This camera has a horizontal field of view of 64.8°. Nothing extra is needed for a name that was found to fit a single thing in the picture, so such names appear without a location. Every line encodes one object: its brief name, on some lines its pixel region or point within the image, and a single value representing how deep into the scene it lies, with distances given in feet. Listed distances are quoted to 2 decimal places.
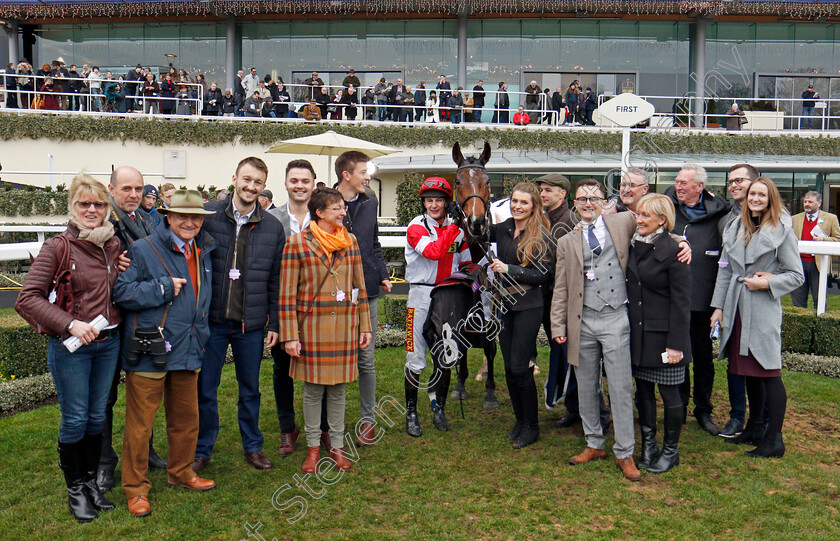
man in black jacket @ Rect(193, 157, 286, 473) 14.51
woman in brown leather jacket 11.75
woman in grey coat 15.57
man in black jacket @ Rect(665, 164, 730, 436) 17.37
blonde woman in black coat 14.39
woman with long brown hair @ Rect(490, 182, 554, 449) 15.98
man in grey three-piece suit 14.89
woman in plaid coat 14.52
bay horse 16.37
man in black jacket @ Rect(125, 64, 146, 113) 69.98
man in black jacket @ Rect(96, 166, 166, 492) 13.76
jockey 16.62
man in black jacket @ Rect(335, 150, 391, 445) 16.51
